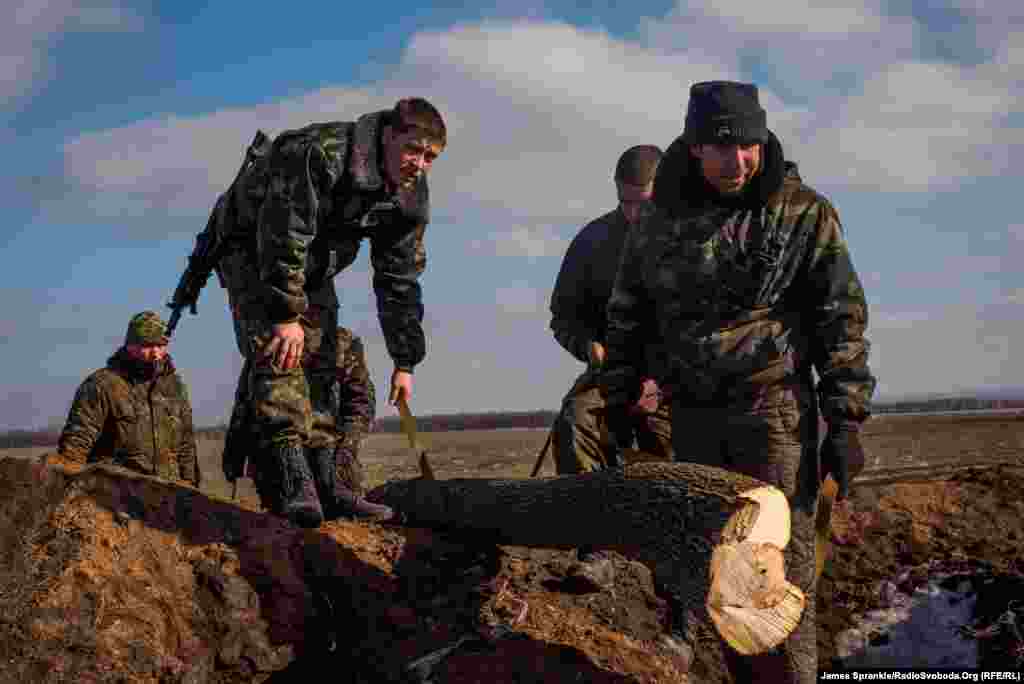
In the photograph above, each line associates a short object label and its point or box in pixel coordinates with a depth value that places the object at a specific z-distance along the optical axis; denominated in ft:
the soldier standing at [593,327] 17.51
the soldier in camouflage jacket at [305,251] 14.08
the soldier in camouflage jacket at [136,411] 23.15
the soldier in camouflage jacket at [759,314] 12.12
